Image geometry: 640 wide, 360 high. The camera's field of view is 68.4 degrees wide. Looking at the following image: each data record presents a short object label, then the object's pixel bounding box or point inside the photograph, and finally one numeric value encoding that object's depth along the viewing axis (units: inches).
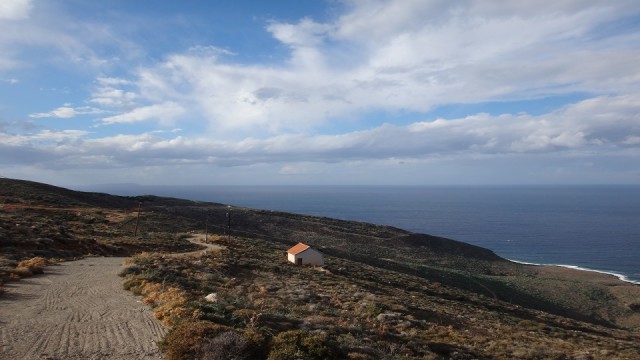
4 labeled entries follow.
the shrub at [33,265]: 794.6
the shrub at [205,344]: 381.7
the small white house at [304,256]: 1429.6
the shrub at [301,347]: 394.3
